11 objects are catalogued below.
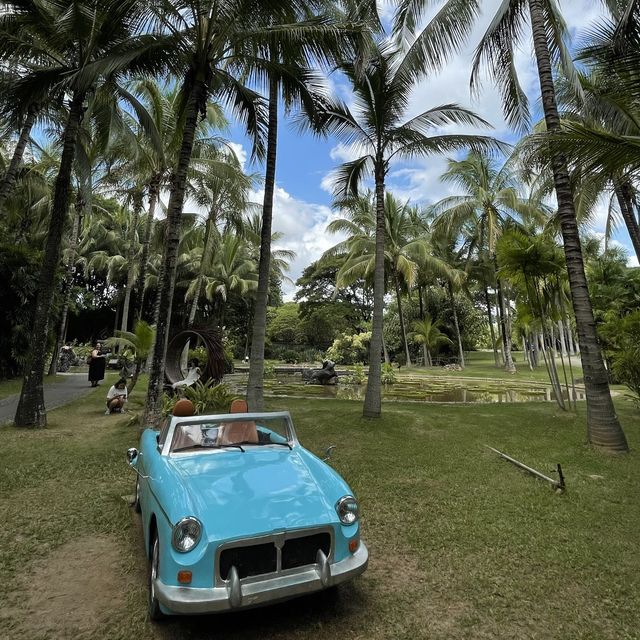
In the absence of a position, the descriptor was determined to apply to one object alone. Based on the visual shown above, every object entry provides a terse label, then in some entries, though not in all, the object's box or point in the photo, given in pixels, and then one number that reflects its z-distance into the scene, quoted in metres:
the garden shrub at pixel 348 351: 30.95
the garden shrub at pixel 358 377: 19.31
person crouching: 10.68
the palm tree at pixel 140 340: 11.24
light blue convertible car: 2.48
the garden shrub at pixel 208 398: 10.72
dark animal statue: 18.34
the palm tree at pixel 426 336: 28.69
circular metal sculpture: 12.76
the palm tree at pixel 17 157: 10.94
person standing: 16.19
